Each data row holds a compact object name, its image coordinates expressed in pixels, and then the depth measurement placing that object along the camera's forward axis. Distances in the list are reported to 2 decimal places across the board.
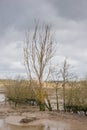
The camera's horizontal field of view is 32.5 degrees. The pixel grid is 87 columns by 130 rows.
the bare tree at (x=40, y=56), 16.70
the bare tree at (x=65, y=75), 16.83
